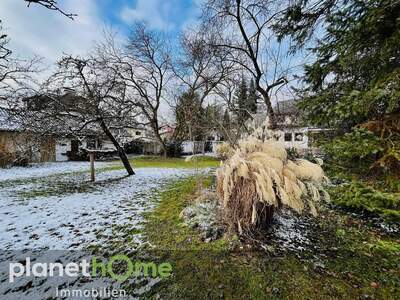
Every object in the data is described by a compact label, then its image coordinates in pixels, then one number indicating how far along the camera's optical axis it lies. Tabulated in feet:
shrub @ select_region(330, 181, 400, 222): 7.79
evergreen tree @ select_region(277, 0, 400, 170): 8.45
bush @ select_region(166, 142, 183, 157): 58.75
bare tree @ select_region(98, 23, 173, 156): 47.97
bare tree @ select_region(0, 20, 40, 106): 20.16
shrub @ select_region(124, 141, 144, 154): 67.38
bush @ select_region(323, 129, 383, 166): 8.44
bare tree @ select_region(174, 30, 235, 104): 34.45
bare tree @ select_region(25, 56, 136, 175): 19.92
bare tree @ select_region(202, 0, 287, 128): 23.99
